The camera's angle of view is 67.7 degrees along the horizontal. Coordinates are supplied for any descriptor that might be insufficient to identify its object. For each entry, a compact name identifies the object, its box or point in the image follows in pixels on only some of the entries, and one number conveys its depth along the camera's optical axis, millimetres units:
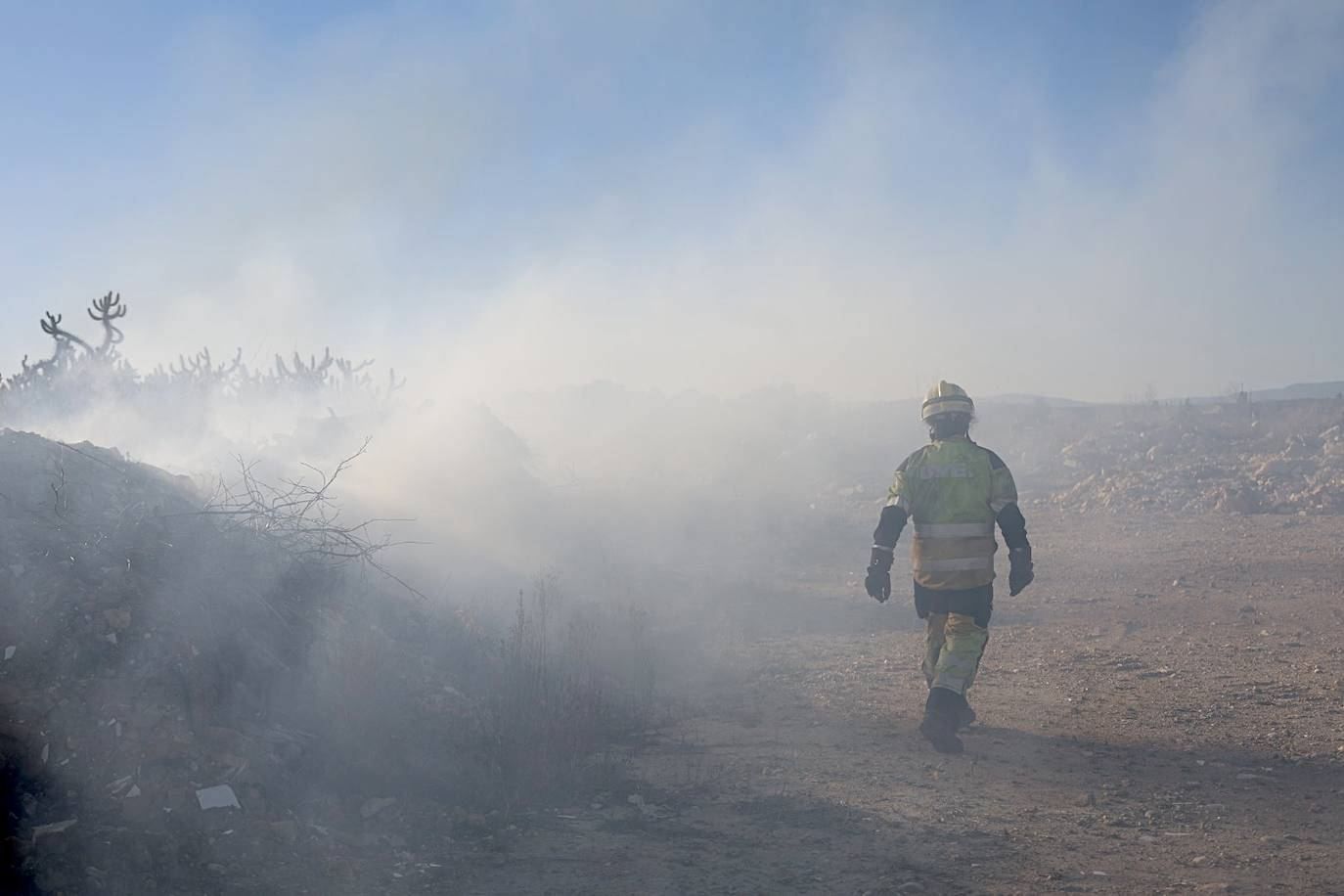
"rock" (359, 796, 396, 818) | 4418
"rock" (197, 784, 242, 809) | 4035
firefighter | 5730
